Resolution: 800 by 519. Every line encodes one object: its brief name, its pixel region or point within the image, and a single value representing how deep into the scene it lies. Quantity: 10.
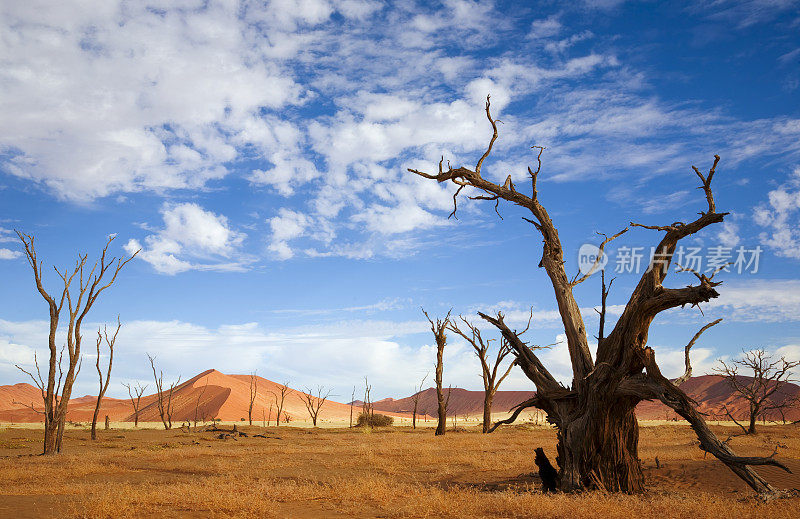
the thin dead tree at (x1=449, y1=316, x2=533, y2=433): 37.97
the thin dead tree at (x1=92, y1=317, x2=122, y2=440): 31.33
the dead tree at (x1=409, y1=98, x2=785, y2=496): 10.84
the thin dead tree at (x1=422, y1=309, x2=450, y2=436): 38.33
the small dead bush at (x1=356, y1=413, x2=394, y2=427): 57.75
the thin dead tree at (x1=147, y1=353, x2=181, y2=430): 50.68
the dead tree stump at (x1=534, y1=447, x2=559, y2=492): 12.22
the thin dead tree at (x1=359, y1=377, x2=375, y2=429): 57.54
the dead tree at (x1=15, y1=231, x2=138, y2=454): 21.27
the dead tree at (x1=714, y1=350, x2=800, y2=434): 33.86
